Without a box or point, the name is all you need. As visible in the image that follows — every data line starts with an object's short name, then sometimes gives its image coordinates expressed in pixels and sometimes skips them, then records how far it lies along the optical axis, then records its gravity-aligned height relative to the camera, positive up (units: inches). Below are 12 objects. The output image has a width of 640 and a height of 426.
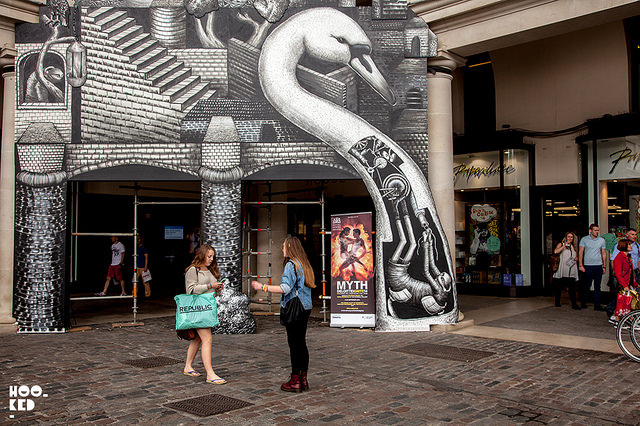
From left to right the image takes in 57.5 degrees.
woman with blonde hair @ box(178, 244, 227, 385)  268.7 -25.5
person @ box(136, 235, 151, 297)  606.5 -28.4
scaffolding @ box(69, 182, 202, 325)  436.8 -35.1
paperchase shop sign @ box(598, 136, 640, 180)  529.1 +65.9
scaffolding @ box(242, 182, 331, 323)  495.8 -13.3
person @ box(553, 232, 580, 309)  508.7 -31.8
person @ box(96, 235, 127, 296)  607.8 -28.0
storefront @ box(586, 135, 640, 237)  533.0 +43.3
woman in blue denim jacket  250.7 -31.7
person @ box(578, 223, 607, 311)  493.4 -24.1
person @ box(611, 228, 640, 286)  466.6 -16.8
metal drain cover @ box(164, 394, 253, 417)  225.0 -68.9
